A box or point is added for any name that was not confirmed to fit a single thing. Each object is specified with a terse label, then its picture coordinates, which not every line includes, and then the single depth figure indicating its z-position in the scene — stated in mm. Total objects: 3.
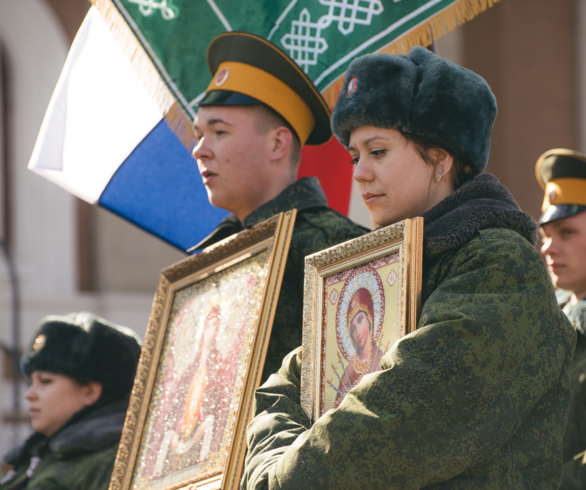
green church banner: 6254
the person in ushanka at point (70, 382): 7352
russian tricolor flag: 7168
